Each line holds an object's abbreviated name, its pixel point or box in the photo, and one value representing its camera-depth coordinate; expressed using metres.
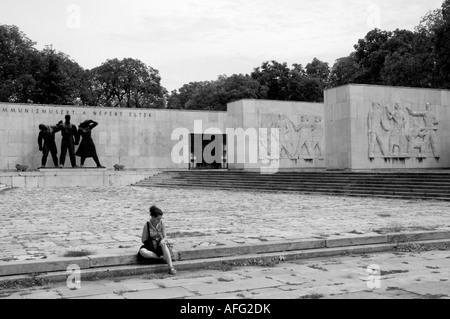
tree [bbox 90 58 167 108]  58.50
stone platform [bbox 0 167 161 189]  28.33
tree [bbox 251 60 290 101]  58.97
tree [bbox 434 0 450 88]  33.62
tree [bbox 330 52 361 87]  51.60
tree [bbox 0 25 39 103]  46.28
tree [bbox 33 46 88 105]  44.97
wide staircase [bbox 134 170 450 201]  18.00
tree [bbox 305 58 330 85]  65.69
